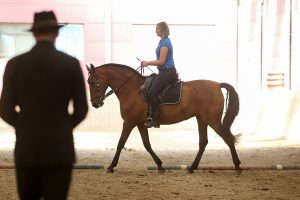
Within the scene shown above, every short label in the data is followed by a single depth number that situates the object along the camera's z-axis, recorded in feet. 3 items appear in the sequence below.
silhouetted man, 23.90
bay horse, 65.00
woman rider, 62.45
